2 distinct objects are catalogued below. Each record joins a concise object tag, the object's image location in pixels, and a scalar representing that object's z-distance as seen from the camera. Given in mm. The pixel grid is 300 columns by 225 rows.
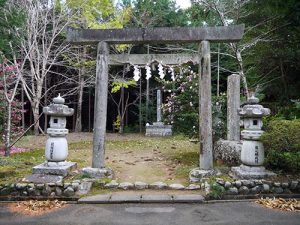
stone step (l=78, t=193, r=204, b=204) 5590
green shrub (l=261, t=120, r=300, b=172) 5789
